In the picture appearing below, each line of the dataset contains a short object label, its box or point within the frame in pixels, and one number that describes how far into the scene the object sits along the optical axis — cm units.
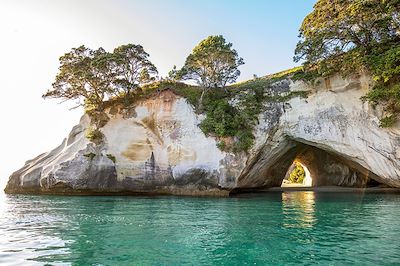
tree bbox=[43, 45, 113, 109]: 2627
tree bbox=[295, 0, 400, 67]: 2020
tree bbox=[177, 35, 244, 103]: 2600
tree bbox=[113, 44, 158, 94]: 2694
